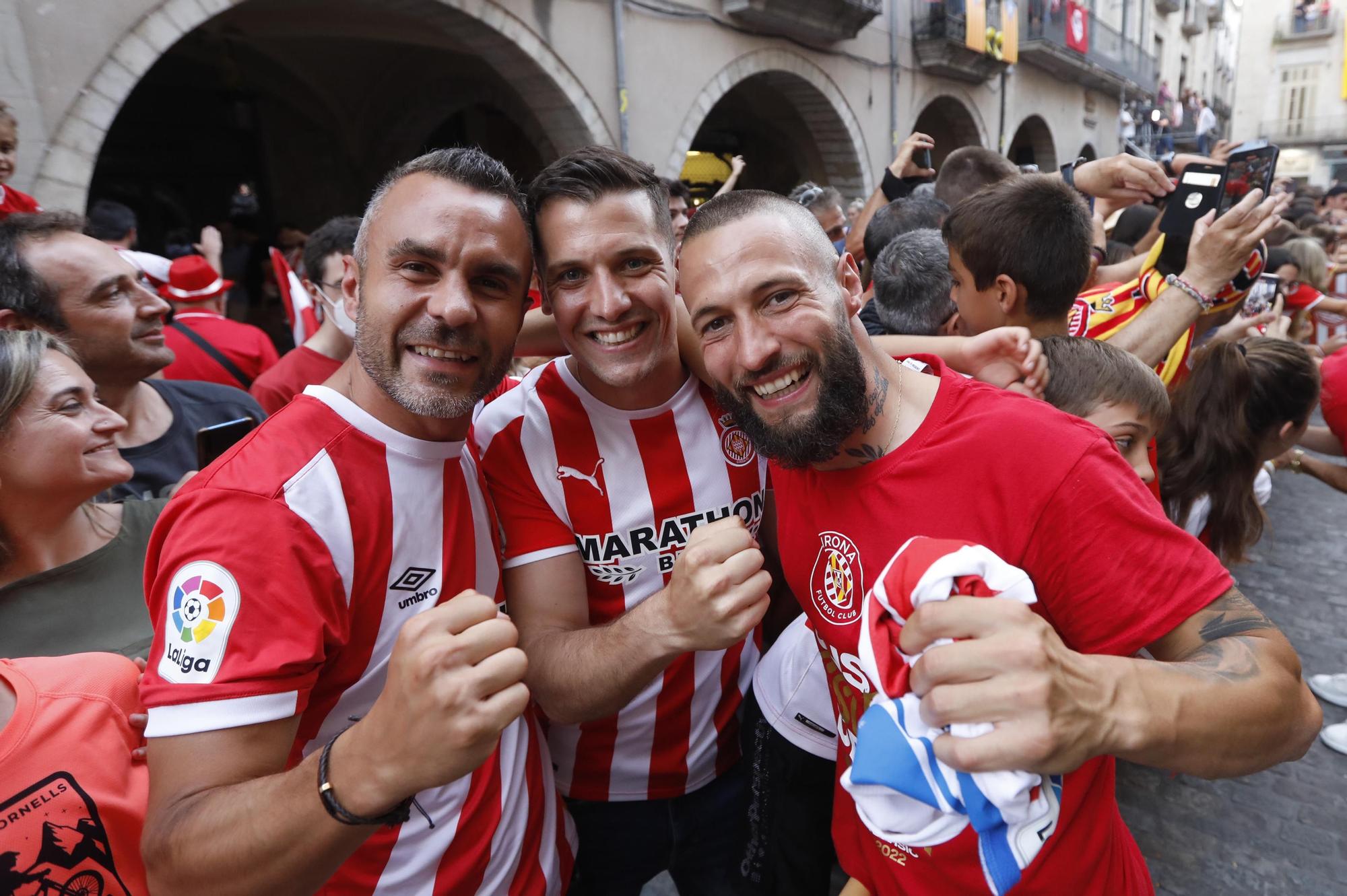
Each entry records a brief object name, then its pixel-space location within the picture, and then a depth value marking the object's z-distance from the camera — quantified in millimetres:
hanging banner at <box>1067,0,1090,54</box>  17828
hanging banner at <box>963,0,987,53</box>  13970
